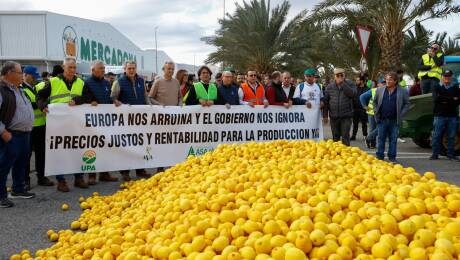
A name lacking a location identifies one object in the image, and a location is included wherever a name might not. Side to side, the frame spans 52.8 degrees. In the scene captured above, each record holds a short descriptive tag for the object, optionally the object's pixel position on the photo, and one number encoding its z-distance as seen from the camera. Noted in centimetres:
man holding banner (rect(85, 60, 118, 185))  707
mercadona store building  2112
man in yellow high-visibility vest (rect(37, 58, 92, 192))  682
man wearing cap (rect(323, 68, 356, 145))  898
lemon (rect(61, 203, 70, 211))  573
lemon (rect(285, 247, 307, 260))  260
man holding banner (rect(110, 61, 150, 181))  743
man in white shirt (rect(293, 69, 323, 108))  960
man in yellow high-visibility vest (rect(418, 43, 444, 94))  1225
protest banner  702
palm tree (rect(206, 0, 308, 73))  2156
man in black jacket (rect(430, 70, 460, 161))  945
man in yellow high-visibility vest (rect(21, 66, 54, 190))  704
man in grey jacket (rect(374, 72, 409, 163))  877
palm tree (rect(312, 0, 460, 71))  1652
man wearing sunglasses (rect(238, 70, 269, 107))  894
